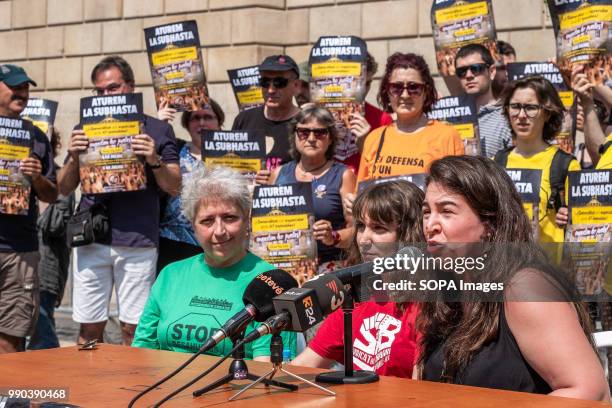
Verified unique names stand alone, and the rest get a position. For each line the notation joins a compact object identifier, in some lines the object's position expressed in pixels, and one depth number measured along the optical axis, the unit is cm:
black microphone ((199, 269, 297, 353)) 291
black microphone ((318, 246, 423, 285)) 303
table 292
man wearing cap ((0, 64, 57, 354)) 726
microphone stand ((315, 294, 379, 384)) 314
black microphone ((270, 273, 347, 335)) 284
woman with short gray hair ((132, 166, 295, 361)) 469
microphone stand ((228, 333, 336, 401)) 303
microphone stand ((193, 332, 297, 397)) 317
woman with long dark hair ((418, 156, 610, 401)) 316
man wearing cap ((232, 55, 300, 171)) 732
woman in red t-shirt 406
